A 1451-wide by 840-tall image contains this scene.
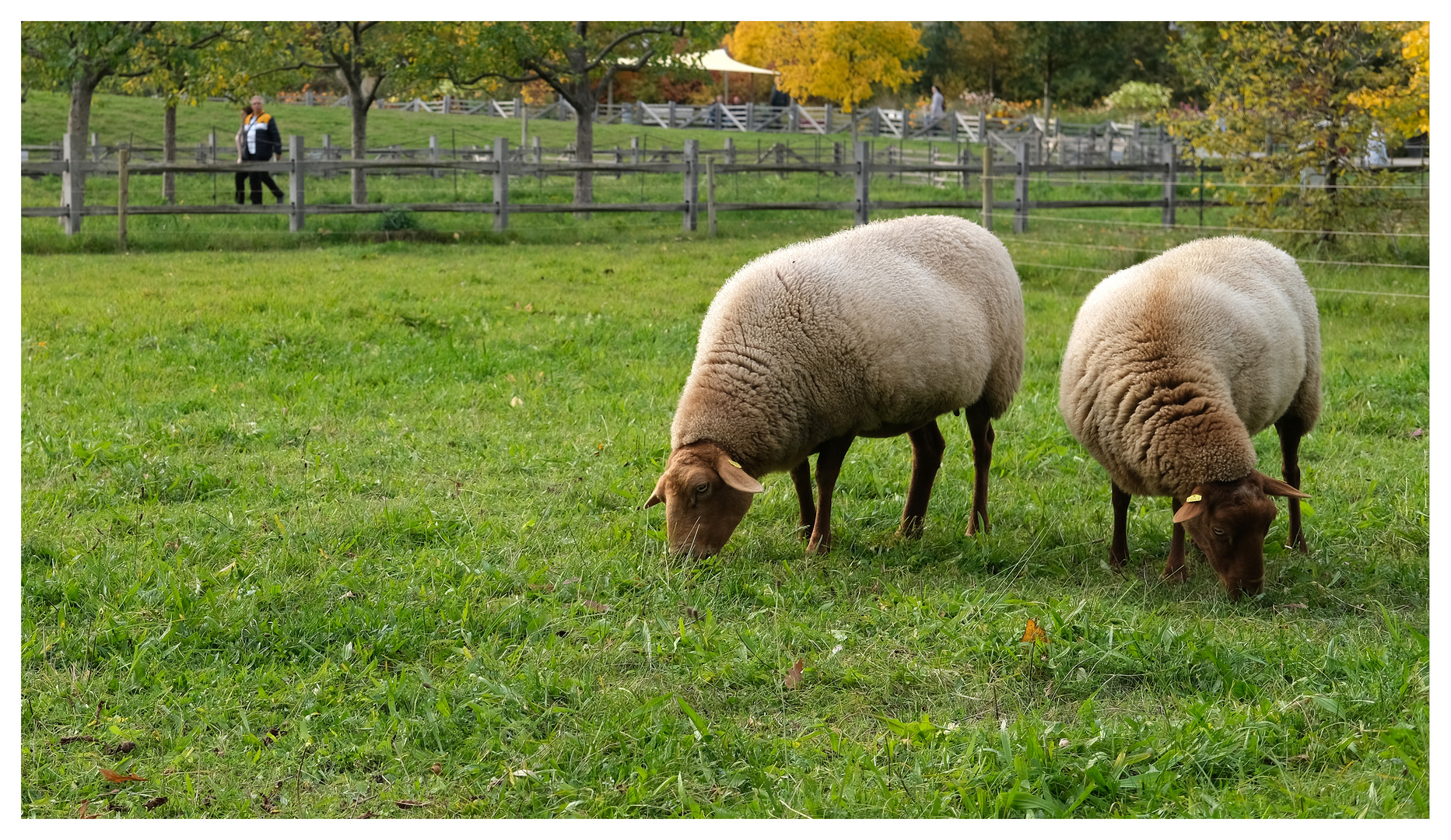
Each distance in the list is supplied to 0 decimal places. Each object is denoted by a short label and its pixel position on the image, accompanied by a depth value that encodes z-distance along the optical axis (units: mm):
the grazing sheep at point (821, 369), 4758
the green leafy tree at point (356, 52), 18797
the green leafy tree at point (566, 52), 18875
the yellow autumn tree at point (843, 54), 31469
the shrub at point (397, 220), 16469
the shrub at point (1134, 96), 40438
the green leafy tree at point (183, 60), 15984
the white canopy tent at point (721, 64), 37031
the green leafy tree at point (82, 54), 14438
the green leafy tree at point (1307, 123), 13055
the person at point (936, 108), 43288
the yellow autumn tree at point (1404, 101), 12391
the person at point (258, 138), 16953
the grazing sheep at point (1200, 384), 4426
